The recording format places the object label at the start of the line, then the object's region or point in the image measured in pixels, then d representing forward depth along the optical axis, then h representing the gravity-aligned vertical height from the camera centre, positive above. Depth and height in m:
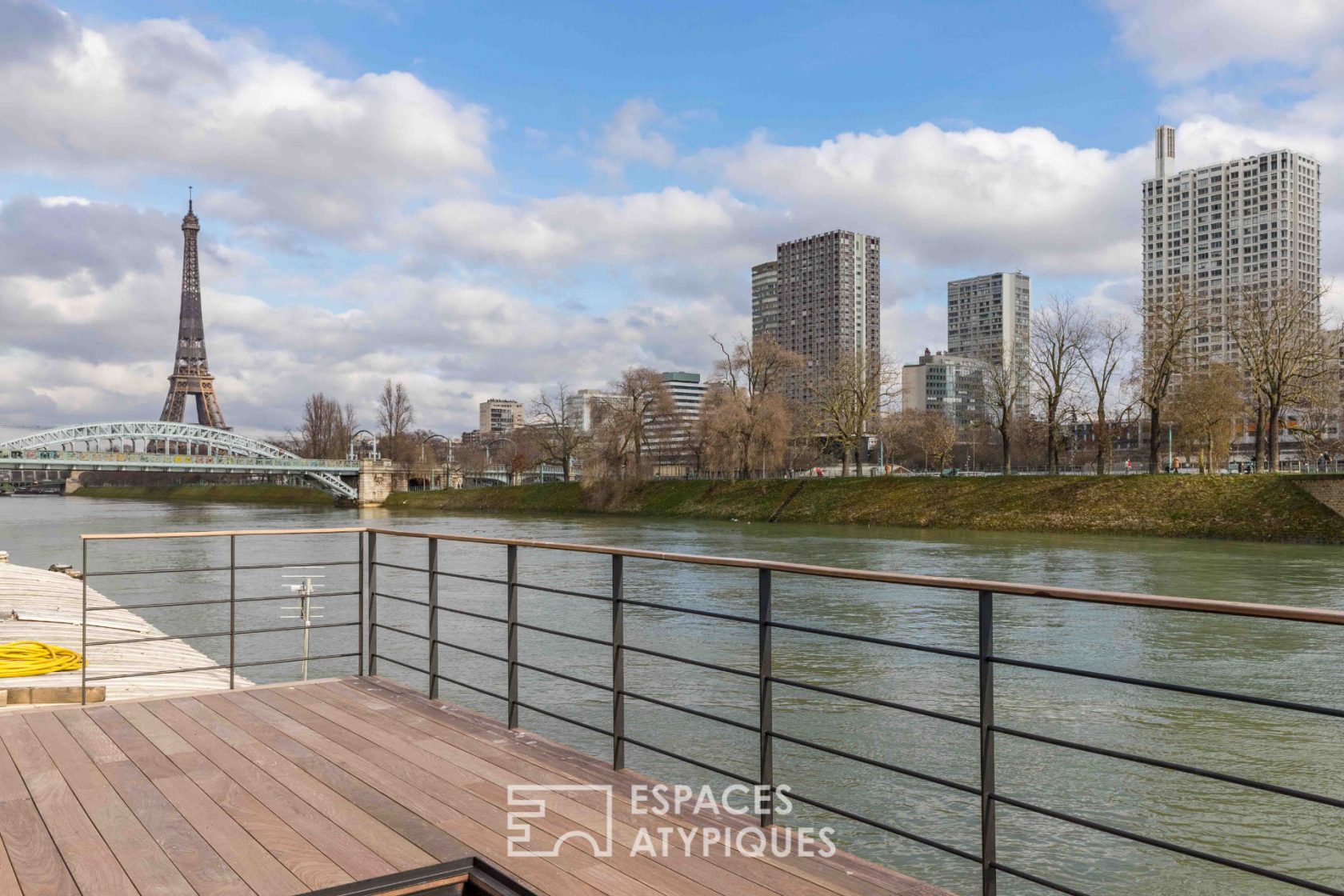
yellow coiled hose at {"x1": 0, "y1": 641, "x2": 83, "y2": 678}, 5.51 -1.28
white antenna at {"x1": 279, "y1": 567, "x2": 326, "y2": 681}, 8.03 -1.44
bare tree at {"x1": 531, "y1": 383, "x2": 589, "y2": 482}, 61.41 +1.70
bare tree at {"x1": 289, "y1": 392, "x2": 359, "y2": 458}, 81.00 +1.99
